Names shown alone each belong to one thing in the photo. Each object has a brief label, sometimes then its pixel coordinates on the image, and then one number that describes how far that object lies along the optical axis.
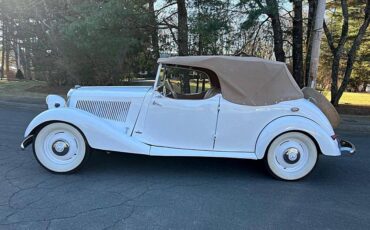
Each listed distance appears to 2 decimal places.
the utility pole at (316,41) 9.98
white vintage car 5.07
